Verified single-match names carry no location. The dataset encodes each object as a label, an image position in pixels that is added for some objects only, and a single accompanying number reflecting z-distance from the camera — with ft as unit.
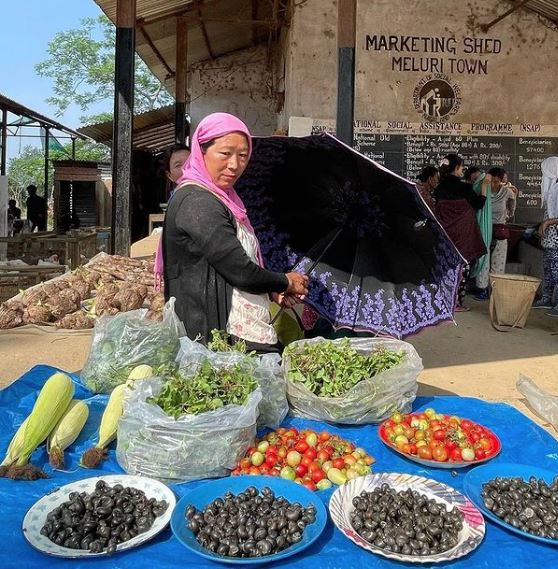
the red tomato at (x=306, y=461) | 6.91
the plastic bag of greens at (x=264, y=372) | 7.70
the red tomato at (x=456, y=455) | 7.13
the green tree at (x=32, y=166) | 107.96
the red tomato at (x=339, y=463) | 6.94
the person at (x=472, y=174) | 26.32
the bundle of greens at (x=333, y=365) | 8.30
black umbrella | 10.30
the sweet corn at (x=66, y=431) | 6.96
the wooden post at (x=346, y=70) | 18.69
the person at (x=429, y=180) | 24.29
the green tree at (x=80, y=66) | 150.71
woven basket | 20.48
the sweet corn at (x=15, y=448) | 6.79
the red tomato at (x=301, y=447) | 7.17
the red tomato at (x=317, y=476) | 6.75
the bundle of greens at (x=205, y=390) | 6.73
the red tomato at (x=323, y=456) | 7.08
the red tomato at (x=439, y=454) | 7.11
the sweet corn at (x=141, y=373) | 8.10
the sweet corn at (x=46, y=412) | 6.93
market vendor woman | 7.87
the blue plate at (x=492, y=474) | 6.36
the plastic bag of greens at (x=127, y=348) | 8.69
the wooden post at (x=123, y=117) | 20.02
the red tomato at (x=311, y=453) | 7.06
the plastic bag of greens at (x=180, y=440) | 6.40
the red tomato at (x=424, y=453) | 7.15
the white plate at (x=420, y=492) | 5.24
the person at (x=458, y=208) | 23.26
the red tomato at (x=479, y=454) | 7.23
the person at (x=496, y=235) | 25.85
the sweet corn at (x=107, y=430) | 6.94
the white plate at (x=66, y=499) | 5.21
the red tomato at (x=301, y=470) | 6.85
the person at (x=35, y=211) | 48.88
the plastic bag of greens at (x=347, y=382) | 8.14
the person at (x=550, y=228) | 22.56
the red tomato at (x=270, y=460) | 6.81
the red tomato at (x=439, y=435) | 7.47
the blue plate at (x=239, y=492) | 5.18
